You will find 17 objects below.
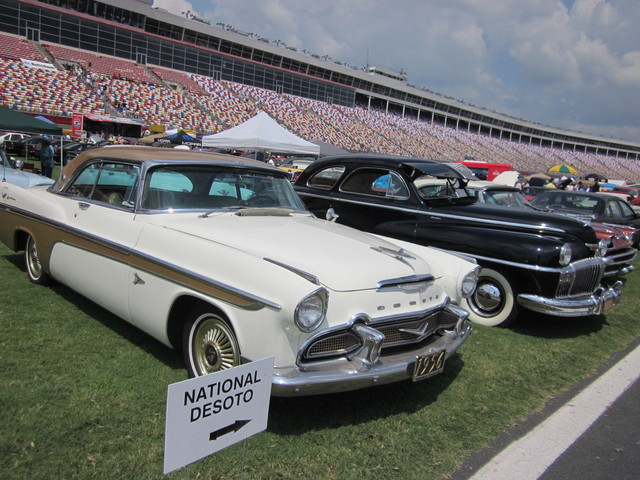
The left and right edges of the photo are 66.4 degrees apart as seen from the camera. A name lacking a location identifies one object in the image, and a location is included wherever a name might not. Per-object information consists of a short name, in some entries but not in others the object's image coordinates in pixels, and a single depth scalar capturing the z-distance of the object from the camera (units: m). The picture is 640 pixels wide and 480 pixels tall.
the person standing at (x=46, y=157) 17.14
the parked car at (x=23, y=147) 25.30
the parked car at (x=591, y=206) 9.75
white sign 1.98
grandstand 34.62
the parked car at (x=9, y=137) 25.20
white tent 14.65
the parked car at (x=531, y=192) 15.67
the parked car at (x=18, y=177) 9.20
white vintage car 2.80
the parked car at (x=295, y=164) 23.54
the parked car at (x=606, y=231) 7.45
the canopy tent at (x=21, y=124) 11.92
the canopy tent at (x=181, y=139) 26.19
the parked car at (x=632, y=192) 22.72
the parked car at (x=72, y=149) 24.67
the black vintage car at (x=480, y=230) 5.08
